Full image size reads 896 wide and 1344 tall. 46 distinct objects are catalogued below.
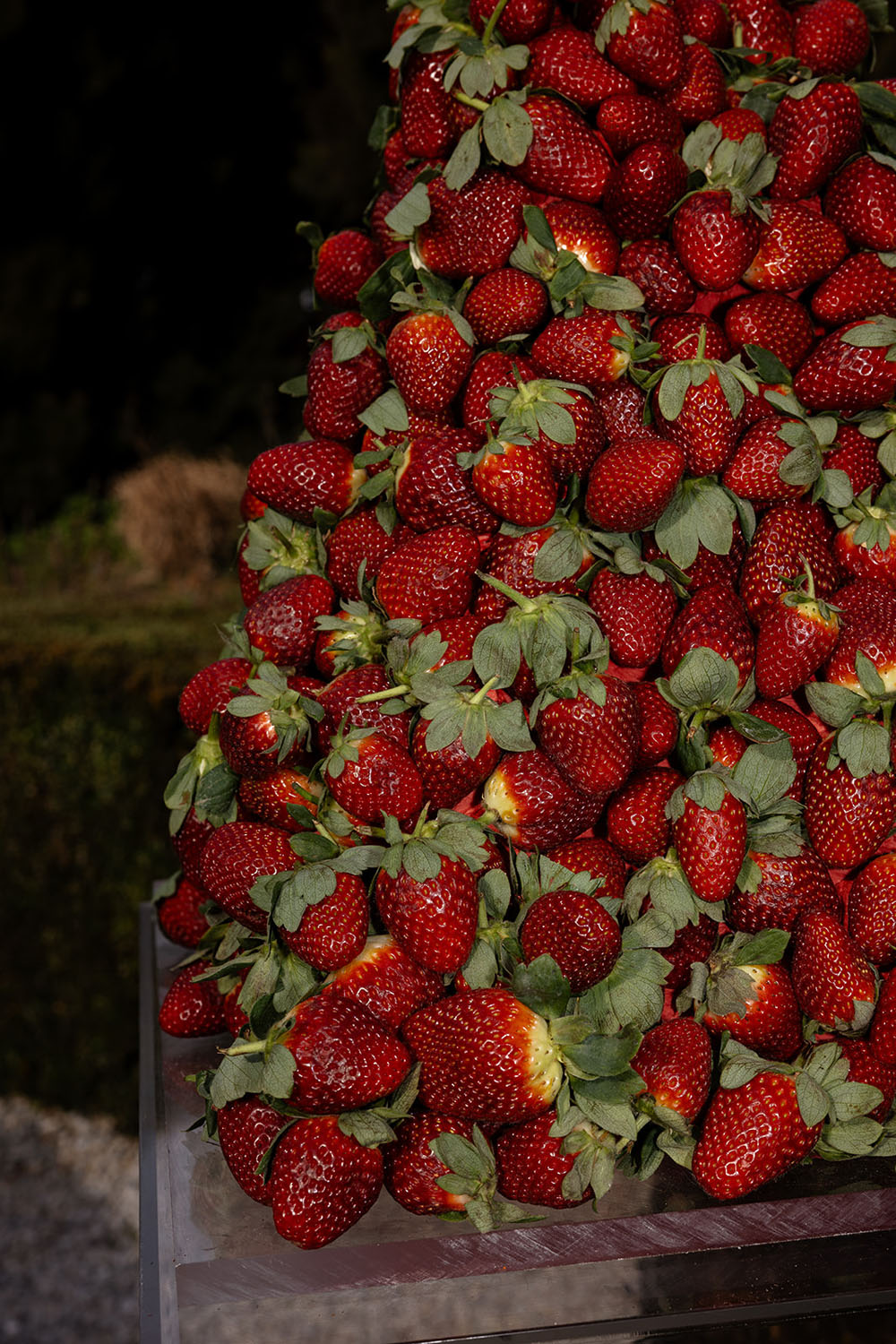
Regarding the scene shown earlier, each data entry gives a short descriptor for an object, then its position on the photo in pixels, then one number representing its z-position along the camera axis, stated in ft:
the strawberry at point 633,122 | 3.79
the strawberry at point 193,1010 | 4.33
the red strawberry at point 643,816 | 3.45
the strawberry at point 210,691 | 4.05
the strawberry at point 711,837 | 3.28
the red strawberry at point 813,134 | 3.87
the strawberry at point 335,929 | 3.30
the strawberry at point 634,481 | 3.36
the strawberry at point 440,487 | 3.61
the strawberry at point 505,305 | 3.72
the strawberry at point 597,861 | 3.43
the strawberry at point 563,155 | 3.76
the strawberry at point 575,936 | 3.19
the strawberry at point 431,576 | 3.53
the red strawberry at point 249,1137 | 3.30
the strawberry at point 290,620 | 3.87
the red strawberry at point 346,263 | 4.33
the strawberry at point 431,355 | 3.72
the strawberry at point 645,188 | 3.70
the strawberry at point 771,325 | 3.82
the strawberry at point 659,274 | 3.81
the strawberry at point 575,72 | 3.85
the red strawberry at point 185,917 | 4.82
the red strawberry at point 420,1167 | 3.24
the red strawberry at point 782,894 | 3.44
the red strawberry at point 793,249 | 3.84
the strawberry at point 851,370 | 3.69
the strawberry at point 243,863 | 3.57
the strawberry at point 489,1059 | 3.09
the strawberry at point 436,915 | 3.22
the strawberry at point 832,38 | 4.19
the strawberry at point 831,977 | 3.32
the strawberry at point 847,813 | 3.42
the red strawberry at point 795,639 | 3.43
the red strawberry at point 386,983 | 3.33
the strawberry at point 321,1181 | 3.09
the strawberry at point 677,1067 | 3.20
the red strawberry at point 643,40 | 3.84
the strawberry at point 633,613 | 3.49
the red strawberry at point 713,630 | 3.45
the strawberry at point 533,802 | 3.38
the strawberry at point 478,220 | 3.79
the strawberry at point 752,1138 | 3.15
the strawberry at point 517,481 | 3.45
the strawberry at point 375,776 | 3.38
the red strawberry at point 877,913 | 3.48
